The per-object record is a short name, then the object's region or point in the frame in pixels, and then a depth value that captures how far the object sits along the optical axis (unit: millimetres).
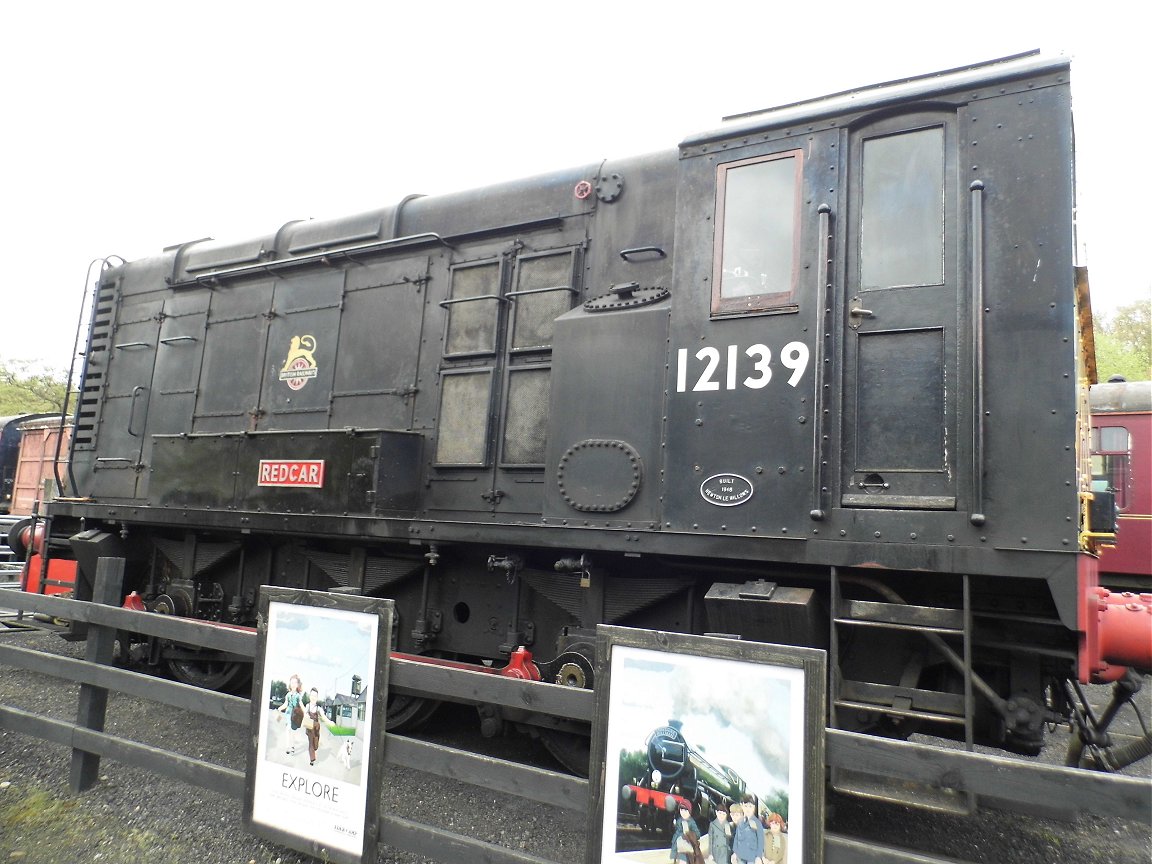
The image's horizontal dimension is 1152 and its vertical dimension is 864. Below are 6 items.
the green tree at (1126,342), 24672
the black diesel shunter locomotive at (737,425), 3303
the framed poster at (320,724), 3107
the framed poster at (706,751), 2299
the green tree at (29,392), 38188
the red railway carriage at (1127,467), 9977
